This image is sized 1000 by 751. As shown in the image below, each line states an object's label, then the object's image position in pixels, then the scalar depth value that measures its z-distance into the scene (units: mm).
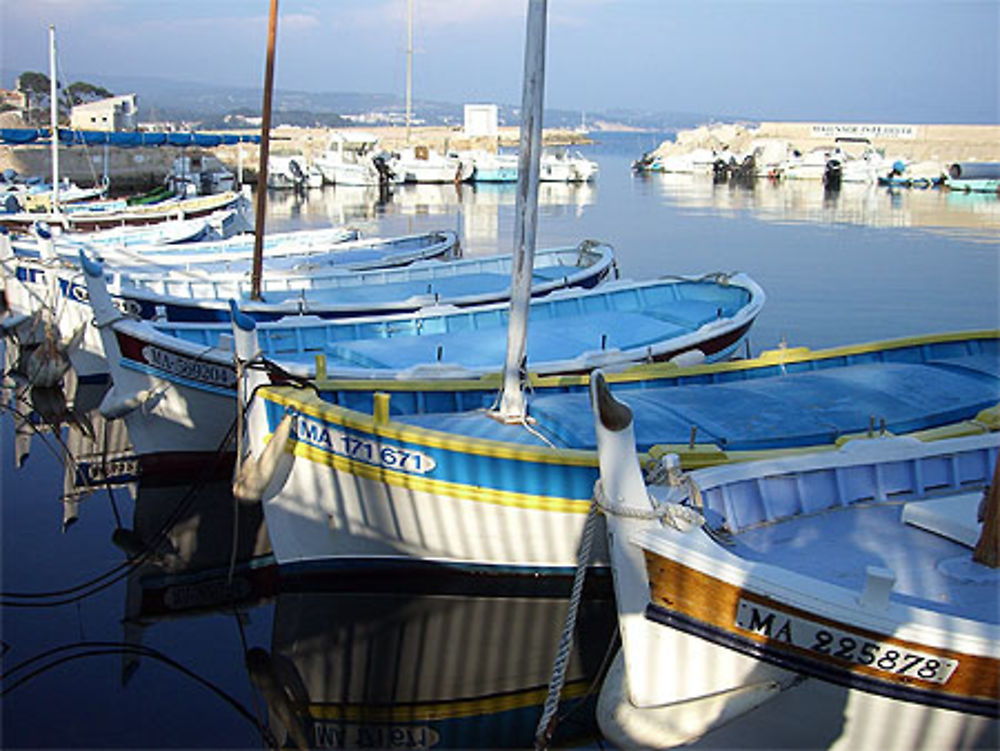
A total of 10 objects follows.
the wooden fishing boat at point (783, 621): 5809
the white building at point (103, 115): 57969
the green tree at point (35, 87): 83000
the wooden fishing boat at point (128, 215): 27203
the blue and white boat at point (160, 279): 16219
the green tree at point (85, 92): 83375
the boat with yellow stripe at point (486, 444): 8695
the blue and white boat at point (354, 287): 15938
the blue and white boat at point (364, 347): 12234
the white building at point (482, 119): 103188
